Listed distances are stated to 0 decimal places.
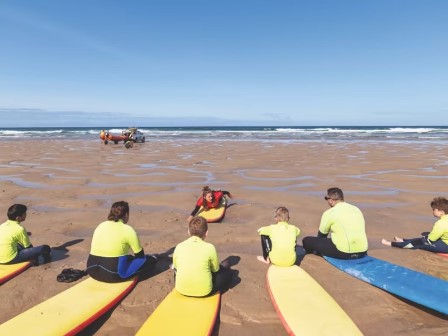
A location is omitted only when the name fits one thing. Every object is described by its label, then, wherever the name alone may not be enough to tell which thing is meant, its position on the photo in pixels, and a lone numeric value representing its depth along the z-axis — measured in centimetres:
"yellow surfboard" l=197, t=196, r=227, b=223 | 804
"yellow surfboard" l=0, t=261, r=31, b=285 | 508
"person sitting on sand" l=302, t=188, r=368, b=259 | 548
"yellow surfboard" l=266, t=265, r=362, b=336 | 375
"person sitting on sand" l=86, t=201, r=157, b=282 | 475
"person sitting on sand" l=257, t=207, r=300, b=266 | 544
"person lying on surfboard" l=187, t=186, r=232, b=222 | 823
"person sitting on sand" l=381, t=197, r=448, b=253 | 595
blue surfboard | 431
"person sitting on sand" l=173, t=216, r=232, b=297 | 438
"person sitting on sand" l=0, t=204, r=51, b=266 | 539
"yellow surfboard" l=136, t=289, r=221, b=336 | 372
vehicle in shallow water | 3086
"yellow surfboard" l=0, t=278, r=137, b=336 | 372
